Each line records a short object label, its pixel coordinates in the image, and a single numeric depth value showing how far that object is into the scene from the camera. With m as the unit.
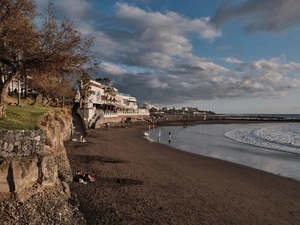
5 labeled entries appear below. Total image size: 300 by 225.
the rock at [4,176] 7.23
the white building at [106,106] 43.98
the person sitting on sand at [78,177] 12.01
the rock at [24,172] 7.47
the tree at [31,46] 11.89
